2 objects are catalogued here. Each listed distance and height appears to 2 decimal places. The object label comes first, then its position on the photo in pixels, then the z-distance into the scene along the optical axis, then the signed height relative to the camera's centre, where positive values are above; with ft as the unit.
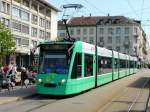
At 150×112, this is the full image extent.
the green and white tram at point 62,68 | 37.37 -0.76
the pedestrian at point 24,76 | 51.84 -2.74
